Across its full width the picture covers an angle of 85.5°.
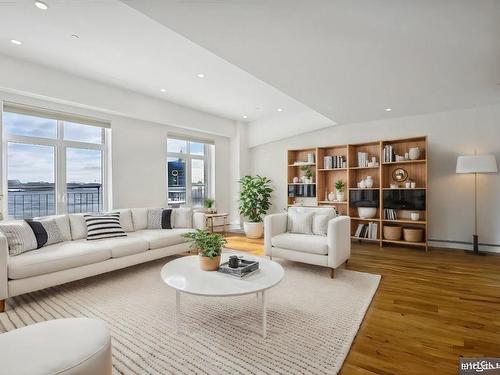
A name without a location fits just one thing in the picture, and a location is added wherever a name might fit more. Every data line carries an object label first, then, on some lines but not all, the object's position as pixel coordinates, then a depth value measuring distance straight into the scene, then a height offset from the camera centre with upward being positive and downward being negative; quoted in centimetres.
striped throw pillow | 347 -51
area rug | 172 -111
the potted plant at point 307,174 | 585 +27
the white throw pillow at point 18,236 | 273 -49
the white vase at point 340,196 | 545 -20
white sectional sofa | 250 -73
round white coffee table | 193 -73
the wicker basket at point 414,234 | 454 -82
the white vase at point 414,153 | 458 +55
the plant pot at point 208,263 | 237 -67
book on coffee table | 221 -69
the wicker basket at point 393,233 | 472 -82
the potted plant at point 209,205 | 598 -40
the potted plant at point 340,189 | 540 -6
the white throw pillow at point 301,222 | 379 -51
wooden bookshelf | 473 +23
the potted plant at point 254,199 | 605 -27
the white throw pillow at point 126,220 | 402 -48
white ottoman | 111 -72
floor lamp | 402 +32
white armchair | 322 -71
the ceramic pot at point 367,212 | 497 -48
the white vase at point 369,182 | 509 +8
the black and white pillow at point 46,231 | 299 -50
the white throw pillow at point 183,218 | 435 -49
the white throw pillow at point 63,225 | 335 -46
